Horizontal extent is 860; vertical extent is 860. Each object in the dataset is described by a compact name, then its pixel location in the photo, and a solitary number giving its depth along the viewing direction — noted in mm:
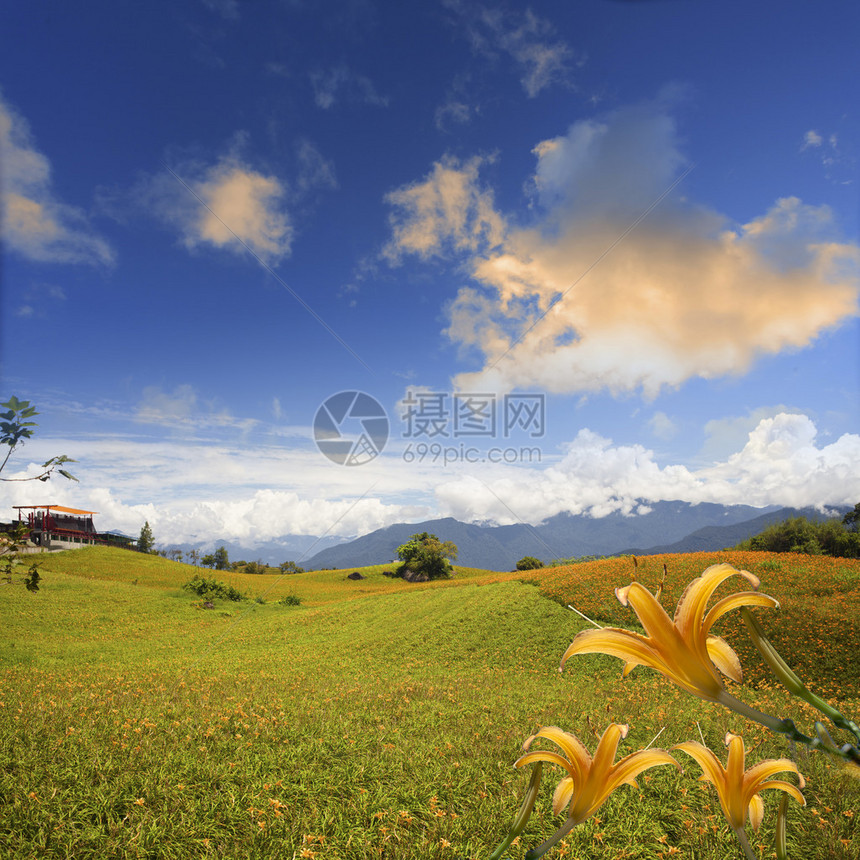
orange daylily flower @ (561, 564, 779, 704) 597
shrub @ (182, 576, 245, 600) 23375
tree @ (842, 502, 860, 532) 27416
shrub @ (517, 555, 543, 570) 38906
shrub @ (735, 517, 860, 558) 20922
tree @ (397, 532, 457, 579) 39781
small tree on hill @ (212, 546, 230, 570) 52125
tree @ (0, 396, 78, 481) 2547
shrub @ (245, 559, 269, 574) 47250
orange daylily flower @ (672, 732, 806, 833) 744
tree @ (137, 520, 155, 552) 57094
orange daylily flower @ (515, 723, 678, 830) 659
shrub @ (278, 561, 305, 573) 49984
